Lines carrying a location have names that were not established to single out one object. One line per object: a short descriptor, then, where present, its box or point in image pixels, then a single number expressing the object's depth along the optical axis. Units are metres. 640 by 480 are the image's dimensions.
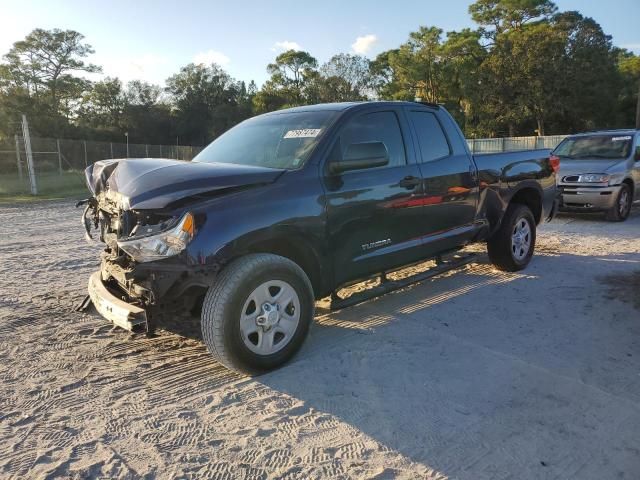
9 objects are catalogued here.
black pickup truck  3.31
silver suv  9.98
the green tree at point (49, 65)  53.12
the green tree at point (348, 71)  60.94
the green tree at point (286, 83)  65.19
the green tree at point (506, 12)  53.31
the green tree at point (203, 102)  65.62
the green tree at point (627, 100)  47.00
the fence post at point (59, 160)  23.69
